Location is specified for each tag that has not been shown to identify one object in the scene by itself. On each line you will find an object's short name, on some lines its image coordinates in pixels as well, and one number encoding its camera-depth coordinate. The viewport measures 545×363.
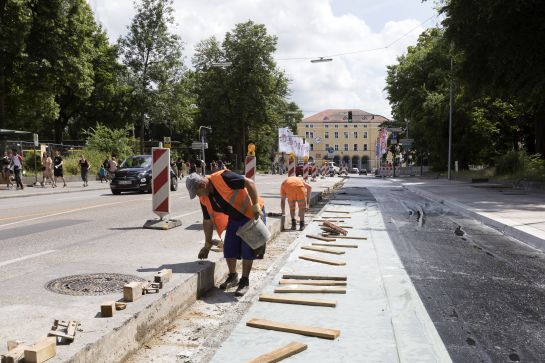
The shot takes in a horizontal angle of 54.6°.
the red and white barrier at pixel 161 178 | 10.14
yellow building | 143.00
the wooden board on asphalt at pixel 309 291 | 5.66
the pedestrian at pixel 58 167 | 27.38
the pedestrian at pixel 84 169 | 28.78
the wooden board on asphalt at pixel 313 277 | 6.30
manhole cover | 4.99
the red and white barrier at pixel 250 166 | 13.73
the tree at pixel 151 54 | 51.47
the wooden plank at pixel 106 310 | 3.99
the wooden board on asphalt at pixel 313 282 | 6.02
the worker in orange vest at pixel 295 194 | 11.16
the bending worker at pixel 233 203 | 5.61
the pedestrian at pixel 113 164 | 29.41
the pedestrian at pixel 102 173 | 34.22
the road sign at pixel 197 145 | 31.21
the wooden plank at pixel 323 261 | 7.28
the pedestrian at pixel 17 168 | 23.96
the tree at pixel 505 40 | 20.59
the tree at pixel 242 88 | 64.12
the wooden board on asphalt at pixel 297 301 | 5.18
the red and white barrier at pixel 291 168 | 14.47
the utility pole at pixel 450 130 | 35.03
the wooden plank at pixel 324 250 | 8.20
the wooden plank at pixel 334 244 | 8.83
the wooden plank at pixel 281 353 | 3.66
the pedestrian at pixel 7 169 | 24.94
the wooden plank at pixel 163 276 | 4.97
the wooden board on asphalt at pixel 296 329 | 4.23
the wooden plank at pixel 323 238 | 9.52
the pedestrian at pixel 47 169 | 27.06
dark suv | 21.19
